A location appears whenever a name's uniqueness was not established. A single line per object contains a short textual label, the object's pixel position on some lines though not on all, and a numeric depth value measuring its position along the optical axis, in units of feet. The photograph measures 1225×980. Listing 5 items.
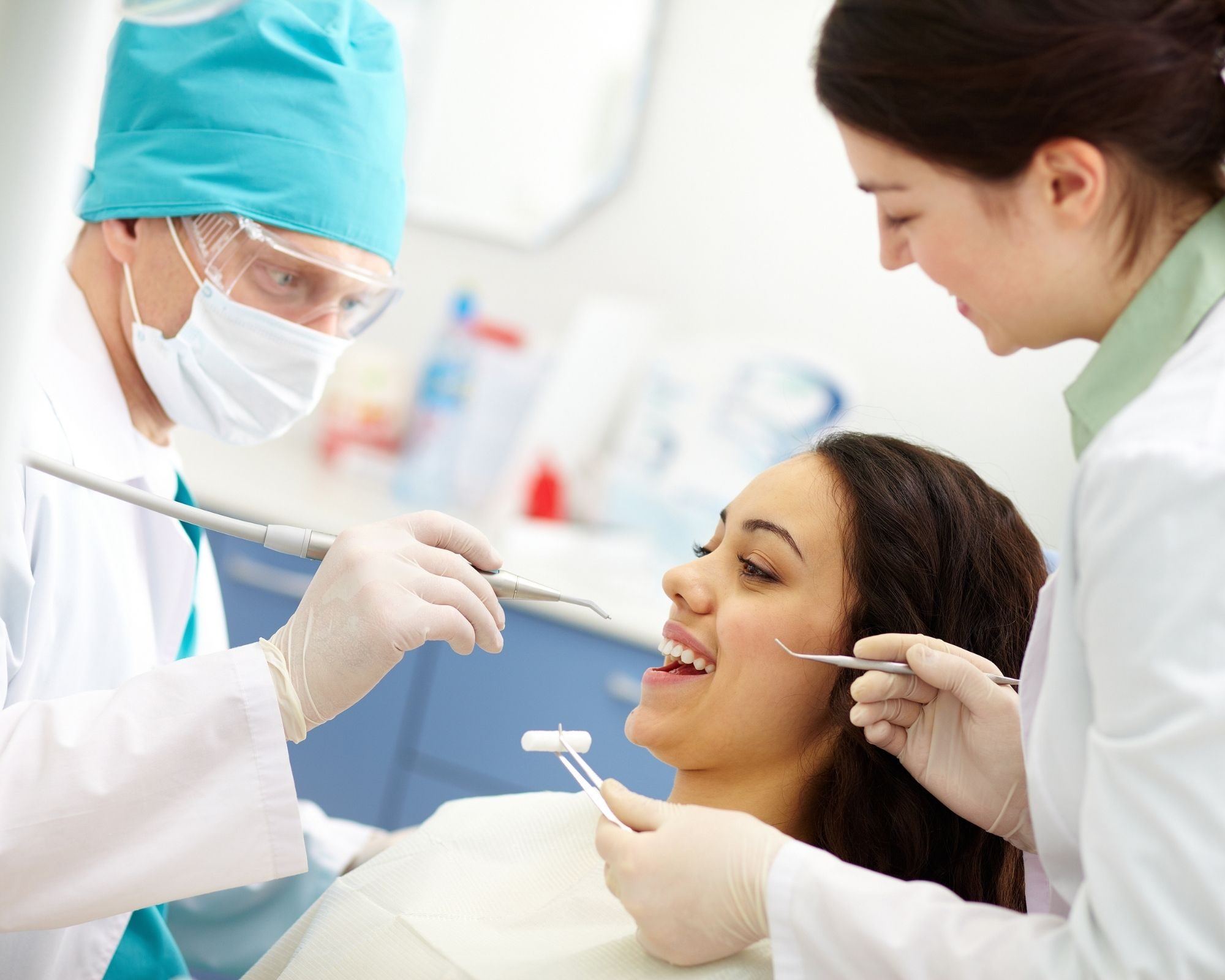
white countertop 7.39
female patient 4.04
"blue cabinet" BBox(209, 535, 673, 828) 7.36
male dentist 3.47
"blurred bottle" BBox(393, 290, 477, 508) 8.96
